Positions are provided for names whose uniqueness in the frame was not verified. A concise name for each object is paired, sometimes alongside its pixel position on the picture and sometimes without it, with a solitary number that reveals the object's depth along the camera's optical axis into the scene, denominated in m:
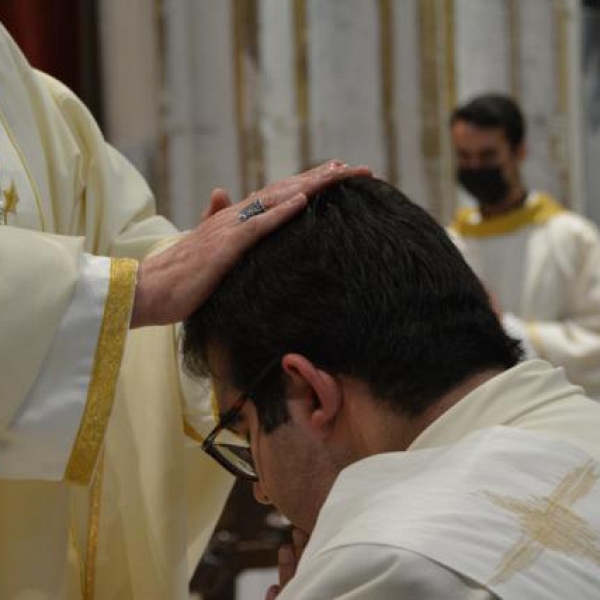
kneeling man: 2.12
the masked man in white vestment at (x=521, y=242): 8.08
